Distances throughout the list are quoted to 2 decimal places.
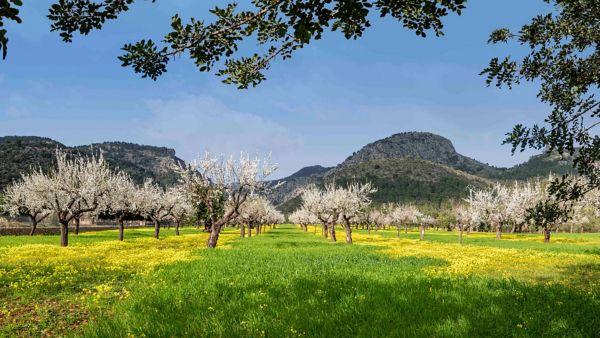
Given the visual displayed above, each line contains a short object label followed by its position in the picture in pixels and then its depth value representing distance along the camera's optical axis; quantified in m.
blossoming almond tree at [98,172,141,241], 51.66
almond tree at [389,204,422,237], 127.71
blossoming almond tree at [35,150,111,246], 39.62
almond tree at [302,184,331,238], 63.34
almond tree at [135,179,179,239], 60.16
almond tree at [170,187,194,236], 68.81
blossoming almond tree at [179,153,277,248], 39.28
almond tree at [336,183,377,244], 52.12
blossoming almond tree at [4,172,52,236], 52.34
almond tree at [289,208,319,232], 113.72
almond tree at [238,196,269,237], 69.63
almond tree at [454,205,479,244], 84.69
